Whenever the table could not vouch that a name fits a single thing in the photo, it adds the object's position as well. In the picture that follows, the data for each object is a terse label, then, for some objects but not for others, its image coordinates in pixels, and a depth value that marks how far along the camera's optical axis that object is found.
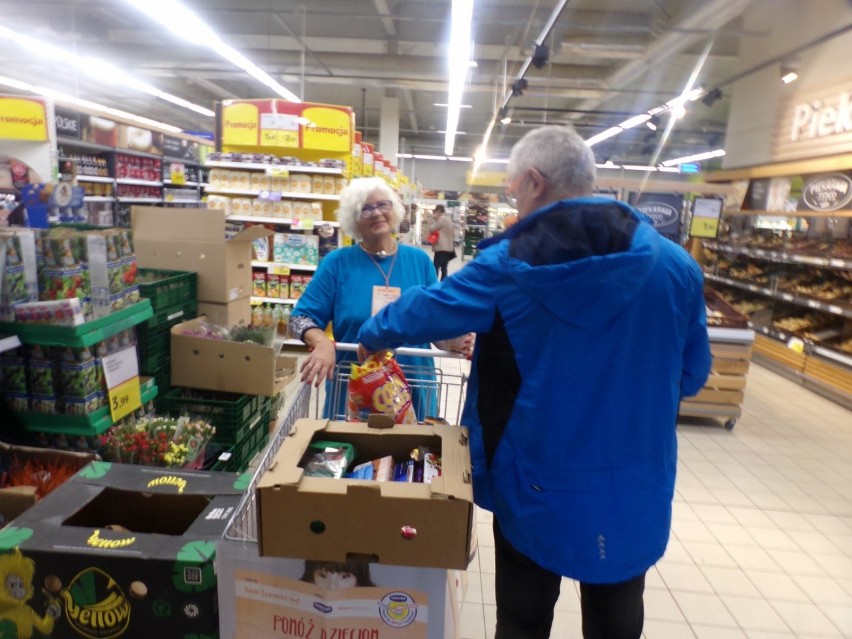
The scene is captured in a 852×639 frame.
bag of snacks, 1.89
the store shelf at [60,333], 2.11
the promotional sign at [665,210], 5.91
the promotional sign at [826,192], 6.49
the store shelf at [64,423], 2.25
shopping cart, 1.35
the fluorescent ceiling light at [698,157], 18.77
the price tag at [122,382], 2.39
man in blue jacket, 1.28
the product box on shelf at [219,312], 3.63
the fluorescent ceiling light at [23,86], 11.49
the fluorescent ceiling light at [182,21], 5.82
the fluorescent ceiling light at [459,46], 5.46
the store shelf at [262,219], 7.00
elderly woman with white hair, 2.59
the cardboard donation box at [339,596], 1.17
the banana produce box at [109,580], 1.27
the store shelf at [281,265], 7.06
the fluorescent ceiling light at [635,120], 12.10
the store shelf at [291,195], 6.96
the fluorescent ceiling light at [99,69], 7.98
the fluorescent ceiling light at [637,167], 24.95
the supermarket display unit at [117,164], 8.01
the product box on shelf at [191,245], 3.58
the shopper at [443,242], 14.09
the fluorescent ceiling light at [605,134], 14.36
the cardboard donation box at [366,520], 1.11
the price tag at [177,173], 10.35
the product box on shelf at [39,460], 2.00
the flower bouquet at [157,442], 2.17
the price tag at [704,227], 6.67
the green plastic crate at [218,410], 3.19
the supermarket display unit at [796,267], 6.54
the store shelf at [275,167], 6.92
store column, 16.00
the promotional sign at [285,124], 6.98
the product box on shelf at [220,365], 3.16
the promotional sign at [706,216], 6.70
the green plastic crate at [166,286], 3.04
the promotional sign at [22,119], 6.39
